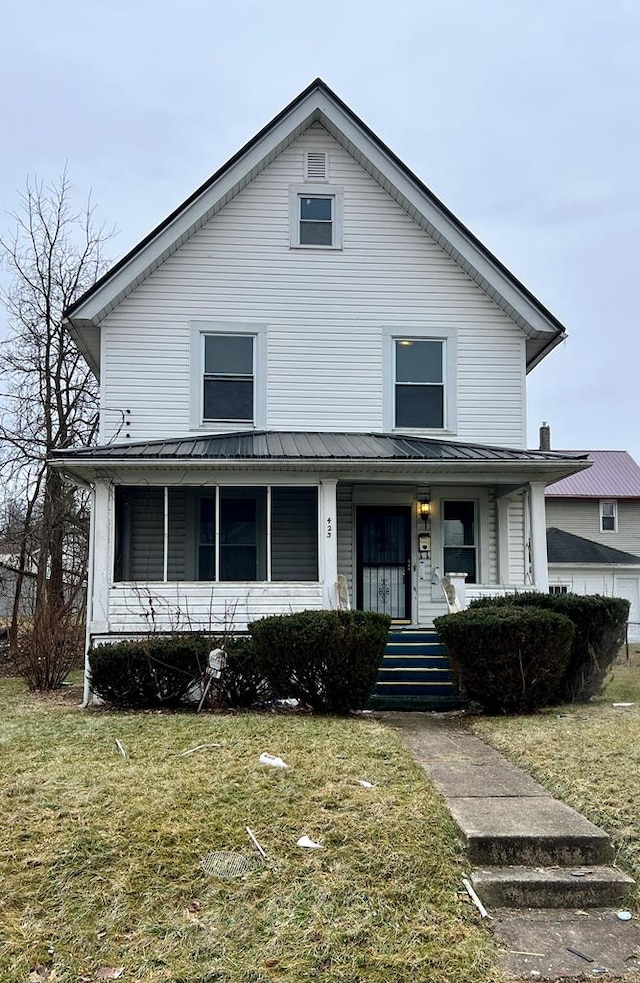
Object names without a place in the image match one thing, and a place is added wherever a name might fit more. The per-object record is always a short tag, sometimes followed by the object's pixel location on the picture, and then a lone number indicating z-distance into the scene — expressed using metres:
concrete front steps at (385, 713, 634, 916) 4.48
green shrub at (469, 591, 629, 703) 10.03
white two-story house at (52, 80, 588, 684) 12.98
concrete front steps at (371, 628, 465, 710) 10.41
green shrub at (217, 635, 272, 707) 9.62
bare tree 18.92
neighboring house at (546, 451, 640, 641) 27.73
